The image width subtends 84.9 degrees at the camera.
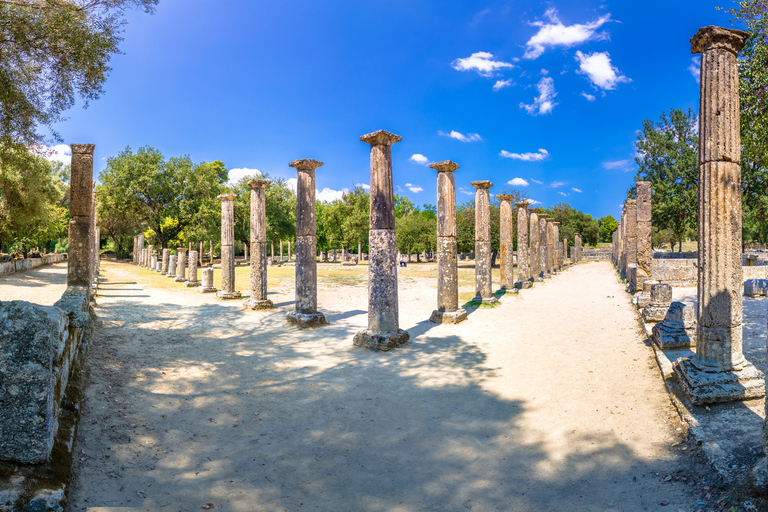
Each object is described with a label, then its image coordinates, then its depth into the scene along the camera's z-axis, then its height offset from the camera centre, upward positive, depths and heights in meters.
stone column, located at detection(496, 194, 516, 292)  17.56 +0.24
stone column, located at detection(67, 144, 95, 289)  9.61 +0.99
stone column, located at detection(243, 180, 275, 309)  13.23 +0.11
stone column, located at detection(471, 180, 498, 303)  14.25 +0.34
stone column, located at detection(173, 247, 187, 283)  21.93 -0.64
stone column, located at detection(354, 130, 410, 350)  8.88 +0.08
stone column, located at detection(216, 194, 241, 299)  15.36 +0.07
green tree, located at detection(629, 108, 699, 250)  32.00 +6.74
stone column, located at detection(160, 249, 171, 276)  27.39 -0.45
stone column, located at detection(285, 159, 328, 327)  10.91 +0.26
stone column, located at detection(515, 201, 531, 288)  19.88 +0.47
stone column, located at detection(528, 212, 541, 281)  23.30 +0.52
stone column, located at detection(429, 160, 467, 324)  11.21 +0.16
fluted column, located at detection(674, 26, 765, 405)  5.12 +0.32
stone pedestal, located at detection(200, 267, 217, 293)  17.45 -1.19
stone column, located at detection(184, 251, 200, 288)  19.81 -0.81
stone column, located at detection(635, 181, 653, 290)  16.27 +0.85
